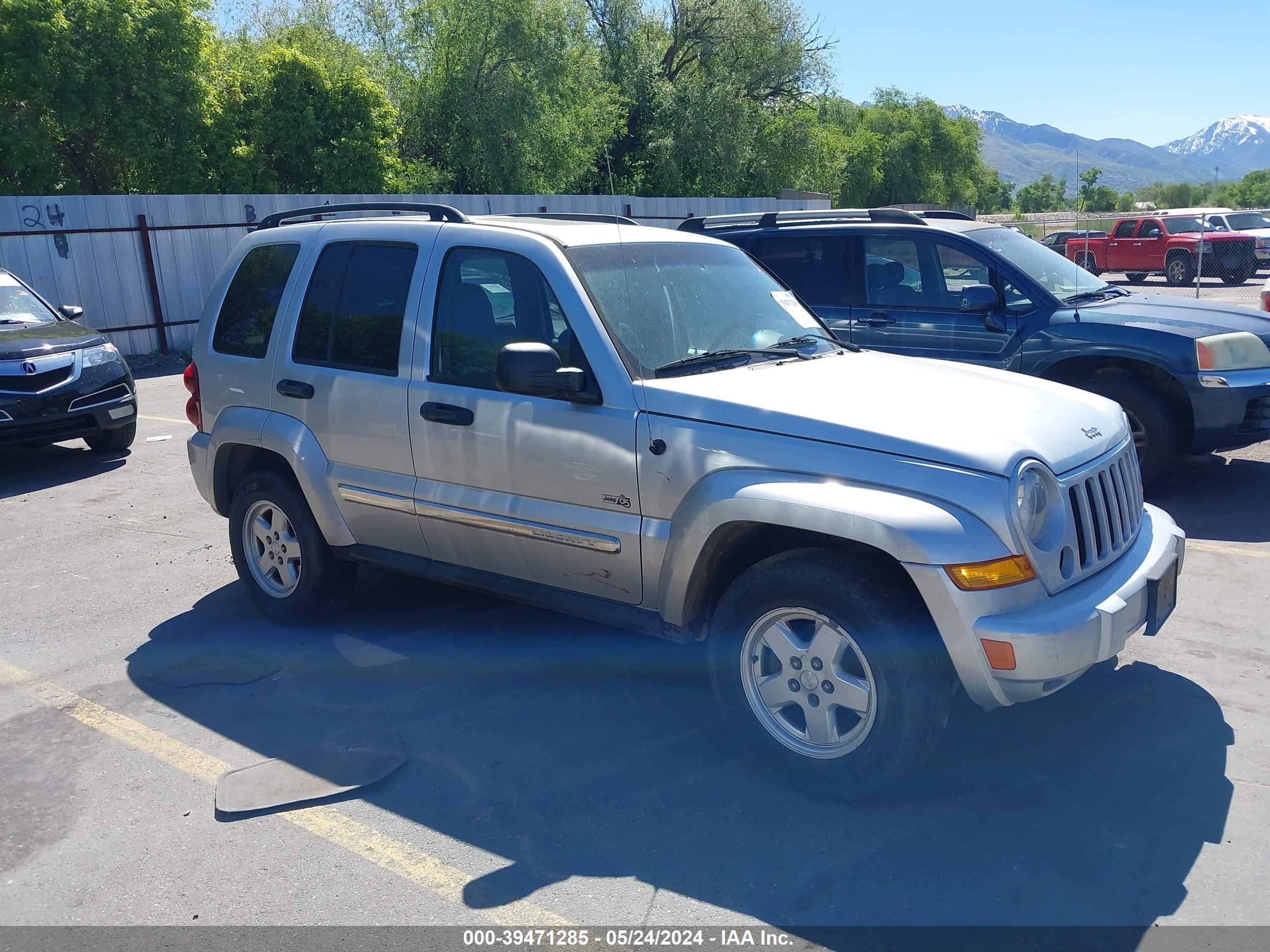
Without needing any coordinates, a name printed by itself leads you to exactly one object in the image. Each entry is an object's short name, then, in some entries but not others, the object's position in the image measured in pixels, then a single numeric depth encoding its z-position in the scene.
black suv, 9.02
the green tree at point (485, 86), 27.00
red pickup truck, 25.61
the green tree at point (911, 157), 55.28
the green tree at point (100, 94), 17.94
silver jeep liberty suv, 3.57
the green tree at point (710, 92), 35.97
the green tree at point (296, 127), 22.23
